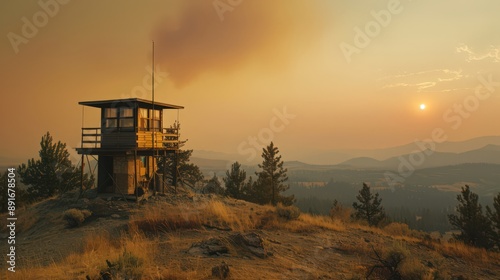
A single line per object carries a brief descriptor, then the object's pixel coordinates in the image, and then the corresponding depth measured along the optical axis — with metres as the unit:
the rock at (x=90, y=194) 24.58
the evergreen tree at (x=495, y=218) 30.27
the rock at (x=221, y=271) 7.00
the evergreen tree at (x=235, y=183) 41.34
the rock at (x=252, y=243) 9.48
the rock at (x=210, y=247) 9.14
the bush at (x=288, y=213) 17.75
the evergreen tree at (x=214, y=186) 39.16
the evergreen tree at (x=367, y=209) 38.91
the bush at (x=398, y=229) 21.81
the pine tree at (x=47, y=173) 33.75
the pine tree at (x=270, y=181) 40.81
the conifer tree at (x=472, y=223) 31.27
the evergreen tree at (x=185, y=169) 38.38
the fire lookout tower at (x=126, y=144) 24.09
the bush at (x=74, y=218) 17.83
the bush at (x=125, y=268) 6.46
